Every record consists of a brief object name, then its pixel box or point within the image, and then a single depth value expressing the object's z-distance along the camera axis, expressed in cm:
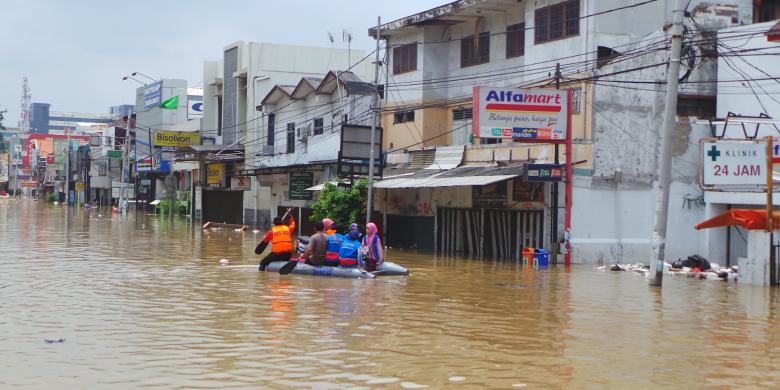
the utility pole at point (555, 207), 2859
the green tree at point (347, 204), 3541
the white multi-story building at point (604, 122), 2875
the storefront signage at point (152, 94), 8356
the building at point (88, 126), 14454
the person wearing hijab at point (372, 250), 2180
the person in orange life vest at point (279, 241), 2216
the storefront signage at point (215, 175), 6006
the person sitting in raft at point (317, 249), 2156
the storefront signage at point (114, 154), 9338
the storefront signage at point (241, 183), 5581
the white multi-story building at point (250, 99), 5547
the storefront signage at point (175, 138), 6066
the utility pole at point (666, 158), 2042
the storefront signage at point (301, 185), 4519
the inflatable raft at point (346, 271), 2117
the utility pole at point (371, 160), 3238
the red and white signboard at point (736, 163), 2305
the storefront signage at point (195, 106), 8069
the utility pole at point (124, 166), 7469
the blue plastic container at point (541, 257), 2658
